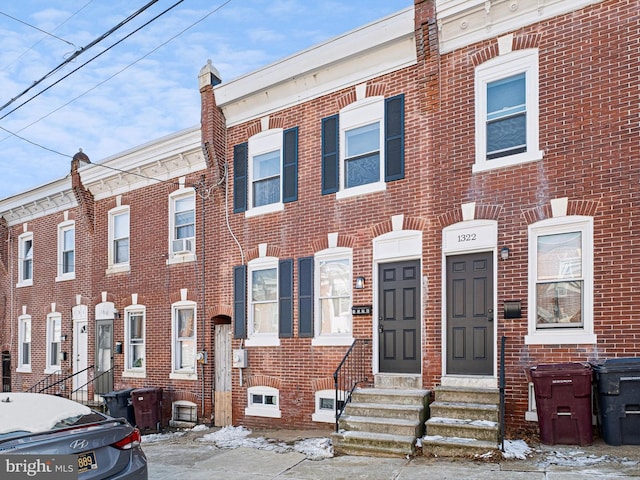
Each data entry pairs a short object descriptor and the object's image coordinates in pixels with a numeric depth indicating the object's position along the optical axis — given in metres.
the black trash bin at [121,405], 13.23
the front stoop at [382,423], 8.58
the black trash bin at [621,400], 7.54
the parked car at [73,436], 5.00
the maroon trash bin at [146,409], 13.00
